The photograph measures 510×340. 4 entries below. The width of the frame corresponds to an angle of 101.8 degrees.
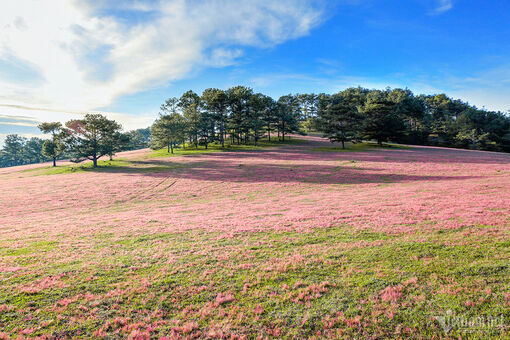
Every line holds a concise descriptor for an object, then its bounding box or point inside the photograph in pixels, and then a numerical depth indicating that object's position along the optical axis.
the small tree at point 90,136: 57.59
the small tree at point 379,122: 83.00
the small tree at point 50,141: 73.25
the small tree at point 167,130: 77.94
